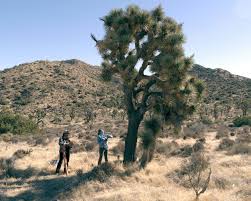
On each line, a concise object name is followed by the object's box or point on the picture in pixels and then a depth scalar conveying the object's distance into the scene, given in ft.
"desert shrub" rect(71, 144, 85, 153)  38.35
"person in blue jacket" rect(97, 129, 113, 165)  28.44
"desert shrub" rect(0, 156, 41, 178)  27.89
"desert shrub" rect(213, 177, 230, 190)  22.94
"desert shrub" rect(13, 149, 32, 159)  33.00
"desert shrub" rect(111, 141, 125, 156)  36.21
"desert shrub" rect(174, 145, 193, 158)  34.52
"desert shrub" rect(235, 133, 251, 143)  39.48
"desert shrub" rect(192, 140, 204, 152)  36.47
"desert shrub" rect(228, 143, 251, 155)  33.79
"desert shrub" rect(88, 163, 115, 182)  23.63
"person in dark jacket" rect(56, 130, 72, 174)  27.41
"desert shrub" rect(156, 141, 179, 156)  36.21
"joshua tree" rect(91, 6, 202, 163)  26.74
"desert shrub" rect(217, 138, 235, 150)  37.35
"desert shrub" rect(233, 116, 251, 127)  69.19
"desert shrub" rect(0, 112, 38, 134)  59.41
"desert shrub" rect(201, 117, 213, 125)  78.28
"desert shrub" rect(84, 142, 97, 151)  38.76
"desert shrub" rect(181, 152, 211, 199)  22.62
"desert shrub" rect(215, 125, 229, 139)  48.84
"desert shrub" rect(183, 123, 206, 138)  50.68
